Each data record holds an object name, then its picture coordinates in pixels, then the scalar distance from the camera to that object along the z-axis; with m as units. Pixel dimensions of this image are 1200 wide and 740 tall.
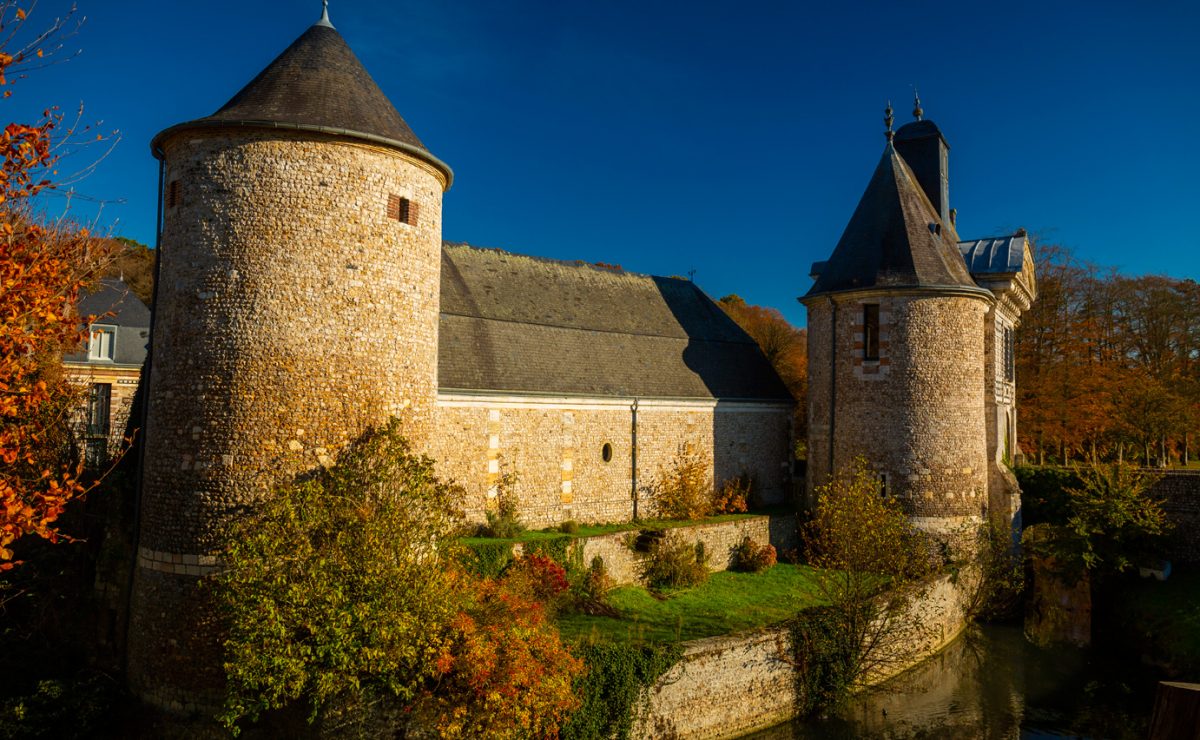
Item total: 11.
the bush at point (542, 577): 13.77
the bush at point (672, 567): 17.50
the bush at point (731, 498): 21.56
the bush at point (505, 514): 16.56
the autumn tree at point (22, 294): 7.17
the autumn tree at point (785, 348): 31.39
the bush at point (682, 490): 20.52
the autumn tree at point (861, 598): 14.77
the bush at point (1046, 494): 20.33
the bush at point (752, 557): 19.23
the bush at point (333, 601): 9.53
